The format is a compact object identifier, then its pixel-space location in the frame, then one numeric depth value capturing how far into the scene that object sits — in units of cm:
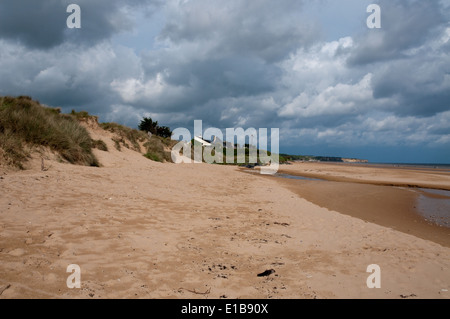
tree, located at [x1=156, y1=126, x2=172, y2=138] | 4406
